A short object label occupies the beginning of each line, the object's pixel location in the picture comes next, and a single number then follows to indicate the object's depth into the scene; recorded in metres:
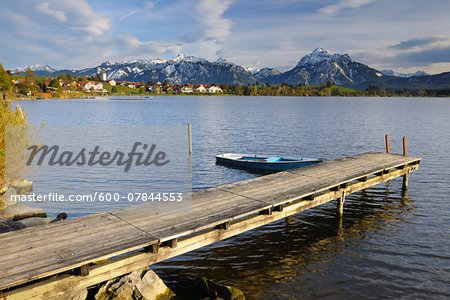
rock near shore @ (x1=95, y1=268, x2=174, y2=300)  9.87
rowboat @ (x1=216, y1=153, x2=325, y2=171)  29.89
